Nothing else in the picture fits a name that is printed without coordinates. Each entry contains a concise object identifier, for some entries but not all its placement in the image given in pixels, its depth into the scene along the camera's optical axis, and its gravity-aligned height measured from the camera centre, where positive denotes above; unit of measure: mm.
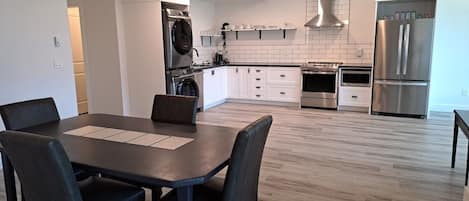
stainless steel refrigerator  5539 -316
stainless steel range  6316 -666
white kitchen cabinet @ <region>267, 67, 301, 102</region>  6680 -677
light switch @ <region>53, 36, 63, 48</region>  4164 +102
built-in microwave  6085 -517
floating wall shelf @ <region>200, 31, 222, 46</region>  7112 +273
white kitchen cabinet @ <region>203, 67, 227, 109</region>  6547 -703
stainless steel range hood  6496 +506
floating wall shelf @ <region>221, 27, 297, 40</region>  7015 +364
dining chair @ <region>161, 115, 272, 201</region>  1752 -642
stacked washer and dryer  5301 -12
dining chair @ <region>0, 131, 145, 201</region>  1676 -555
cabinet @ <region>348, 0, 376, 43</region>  6433 +459
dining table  1716 -571
